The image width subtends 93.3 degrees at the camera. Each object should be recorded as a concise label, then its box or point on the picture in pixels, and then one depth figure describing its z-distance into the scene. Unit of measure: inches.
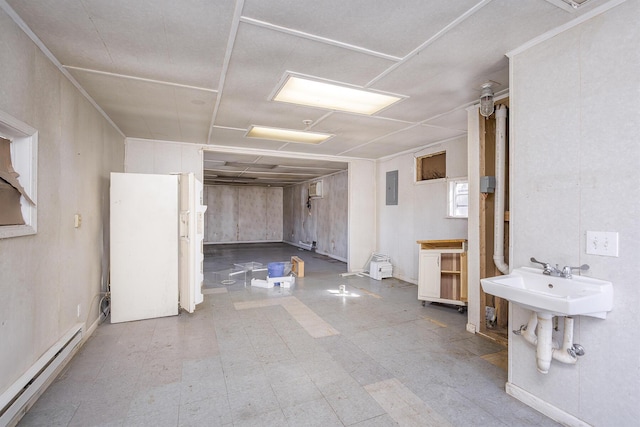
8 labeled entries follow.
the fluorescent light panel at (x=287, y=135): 175.0
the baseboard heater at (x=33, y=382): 68.0
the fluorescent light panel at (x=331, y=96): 113.9
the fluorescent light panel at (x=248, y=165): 279.9
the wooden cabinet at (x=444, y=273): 157.3
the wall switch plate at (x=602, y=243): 68.1
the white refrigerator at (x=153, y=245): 140.3
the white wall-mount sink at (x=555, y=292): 64.4
